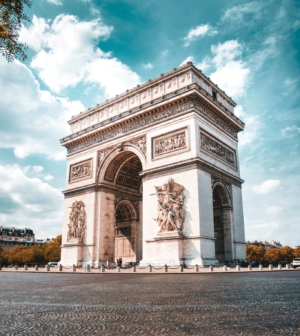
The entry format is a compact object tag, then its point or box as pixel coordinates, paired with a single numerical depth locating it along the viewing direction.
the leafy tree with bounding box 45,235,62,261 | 57.86
